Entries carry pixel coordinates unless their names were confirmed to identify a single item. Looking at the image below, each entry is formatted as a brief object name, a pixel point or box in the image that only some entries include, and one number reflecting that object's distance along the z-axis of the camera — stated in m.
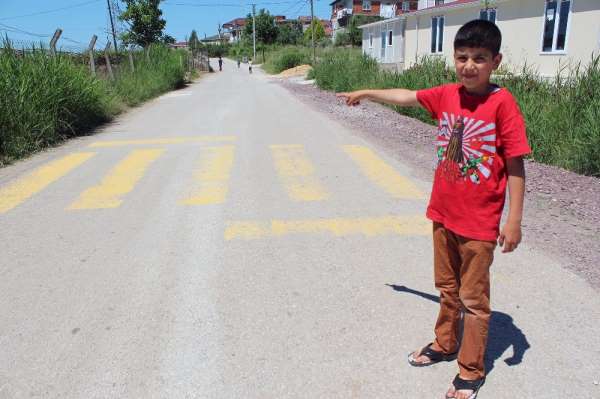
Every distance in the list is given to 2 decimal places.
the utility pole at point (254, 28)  74.81
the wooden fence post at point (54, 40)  13.02
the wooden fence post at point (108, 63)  18.02
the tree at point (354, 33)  62.50
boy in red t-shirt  2.26
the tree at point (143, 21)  40.44
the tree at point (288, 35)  86.57
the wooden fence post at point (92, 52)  15.96
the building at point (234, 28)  148.25
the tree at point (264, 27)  81.69
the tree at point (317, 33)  76.75
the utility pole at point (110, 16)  35.75
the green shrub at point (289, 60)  46.78
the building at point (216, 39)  161.25
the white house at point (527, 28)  18.31
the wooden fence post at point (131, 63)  22.16
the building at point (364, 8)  72.15
